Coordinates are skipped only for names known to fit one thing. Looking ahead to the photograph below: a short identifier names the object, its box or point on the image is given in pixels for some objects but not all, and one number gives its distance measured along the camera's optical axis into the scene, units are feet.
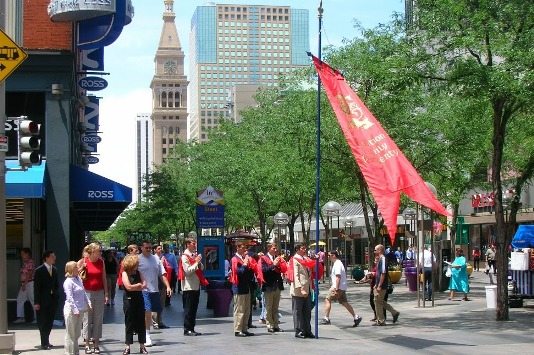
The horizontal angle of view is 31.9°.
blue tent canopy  83.30
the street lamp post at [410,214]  108.31
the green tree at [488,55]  60.49
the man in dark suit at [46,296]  51.34
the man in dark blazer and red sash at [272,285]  60.54
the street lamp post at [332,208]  114.83
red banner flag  45.65
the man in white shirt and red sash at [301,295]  55.36
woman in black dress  48.57
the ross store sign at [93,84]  95.20
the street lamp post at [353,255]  199.86
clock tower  647.97
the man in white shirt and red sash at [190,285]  58.49
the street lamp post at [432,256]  83.89
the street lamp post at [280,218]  143.39
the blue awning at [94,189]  71.82
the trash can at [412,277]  104.37
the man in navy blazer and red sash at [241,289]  57.47
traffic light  46.80
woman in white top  46.70
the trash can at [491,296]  76.64
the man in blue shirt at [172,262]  80.28
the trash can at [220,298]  74.95
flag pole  53.72
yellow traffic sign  44.93
